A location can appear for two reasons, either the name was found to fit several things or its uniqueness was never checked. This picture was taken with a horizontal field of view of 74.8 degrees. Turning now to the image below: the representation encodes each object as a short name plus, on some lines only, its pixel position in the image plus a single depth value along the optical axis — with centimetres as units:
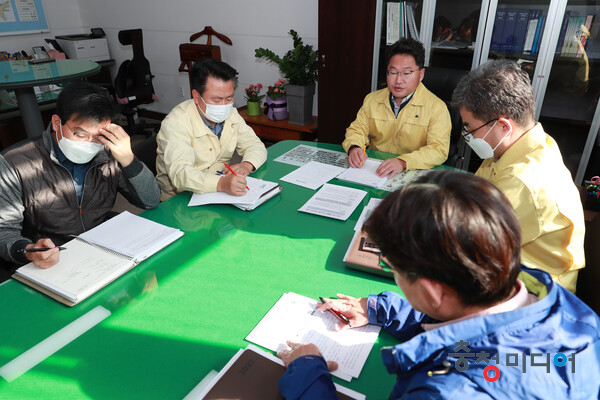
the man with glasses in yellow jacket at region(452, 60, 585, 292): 117
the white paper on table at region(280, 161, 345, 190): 181
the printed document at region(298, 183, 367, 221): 155
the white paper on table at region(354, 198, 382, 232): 146
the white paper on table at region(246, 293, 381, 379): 92
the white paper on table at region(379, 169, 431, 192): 176
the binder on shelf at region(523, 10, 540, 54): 274
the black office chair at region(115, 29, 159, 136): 401
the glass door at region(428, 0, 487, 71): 291
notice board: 446
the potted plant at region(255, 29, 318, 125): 358
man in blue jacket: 61
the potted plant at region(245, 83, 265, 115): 395
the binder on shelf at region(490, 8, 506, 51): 283
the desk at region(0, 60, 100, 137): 299
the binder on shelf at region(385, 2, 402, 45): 308
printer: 482
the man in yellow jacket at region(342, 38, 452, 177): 203
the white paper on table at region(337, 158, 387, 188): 179
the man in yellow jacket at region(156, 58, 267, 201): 170
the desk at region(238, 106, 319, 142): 373
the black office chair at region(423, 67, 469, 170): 225
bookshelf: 269
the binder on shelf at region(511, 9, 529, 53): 277
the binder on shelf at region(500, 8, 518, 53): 280
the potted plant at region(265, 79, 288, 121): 380
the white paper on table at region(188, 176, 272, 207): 160
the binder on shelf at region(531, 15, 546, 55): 271
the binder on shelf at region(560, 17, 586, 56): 266
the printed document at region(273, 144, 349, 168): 205
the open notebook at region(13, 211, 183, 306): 110
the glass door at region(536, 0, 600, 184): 266
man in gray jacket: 141
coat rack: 421
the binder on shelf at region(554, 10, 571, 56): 265
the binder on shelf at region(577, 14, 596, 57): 264
